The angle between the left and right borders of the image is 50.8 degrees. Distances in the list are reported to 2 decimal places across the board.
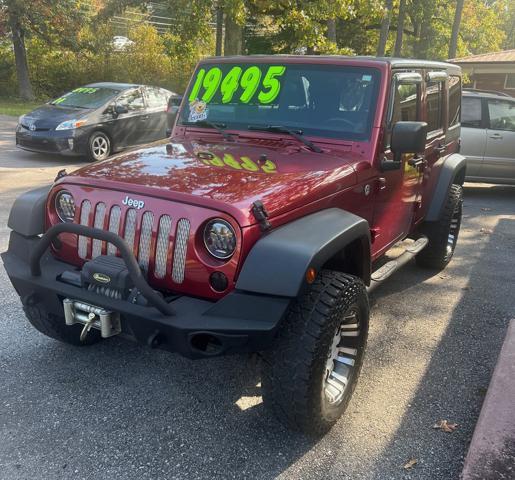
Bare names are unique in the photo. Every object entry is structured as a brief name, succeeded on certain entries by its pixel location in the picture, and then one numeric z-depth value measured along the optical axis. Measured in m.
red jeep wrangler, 2.50
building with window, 22.11
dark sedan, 10.41
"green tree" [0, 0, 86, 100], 19.94
